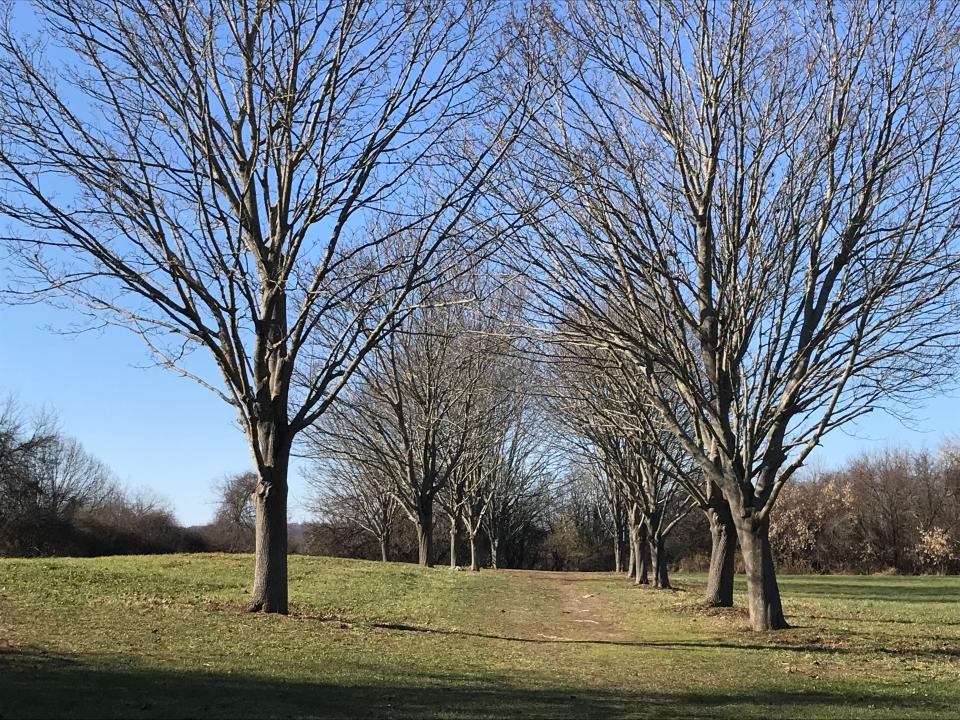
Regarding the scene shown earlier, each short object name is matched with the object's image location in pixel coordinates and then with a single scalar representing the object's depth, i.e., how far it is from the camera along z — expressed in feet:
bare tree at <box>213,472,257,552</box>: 201.16
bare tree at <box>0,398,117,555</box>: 123.95
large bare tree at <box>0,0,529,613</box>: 38.75
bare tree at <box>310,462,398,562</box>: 155.33
